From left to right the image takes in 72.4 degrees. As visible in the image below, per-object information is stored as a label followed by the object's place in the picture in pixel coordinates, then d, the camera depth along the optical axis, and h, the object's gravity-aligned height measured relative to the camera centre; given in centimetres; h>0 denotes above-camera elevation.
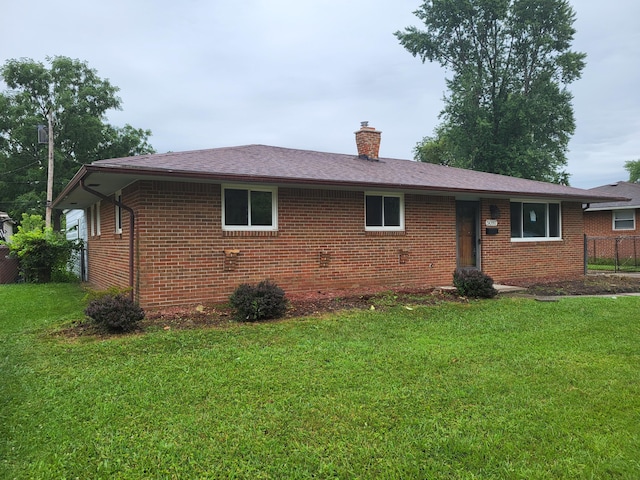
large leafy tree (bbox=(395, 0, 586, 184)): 2733 +1052
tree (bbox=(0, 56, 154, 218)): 3083 +875
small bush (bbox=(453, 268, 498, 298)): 952 -99
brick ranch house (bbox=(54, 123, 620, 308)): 814 +45
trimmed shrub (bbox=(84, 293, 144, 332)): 650 -102
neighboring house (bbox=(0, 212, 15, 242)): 3015 +165
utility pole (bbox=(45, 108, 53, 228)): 2073 +395
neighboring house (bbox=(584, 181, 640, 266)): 2066 +51
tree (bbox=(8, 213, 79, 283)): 1491 -21
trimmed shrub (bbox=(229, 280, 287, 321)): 732 -100
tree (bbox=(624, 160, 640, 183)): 5684 +917
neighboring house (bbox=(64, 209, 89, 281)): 1623 +27
